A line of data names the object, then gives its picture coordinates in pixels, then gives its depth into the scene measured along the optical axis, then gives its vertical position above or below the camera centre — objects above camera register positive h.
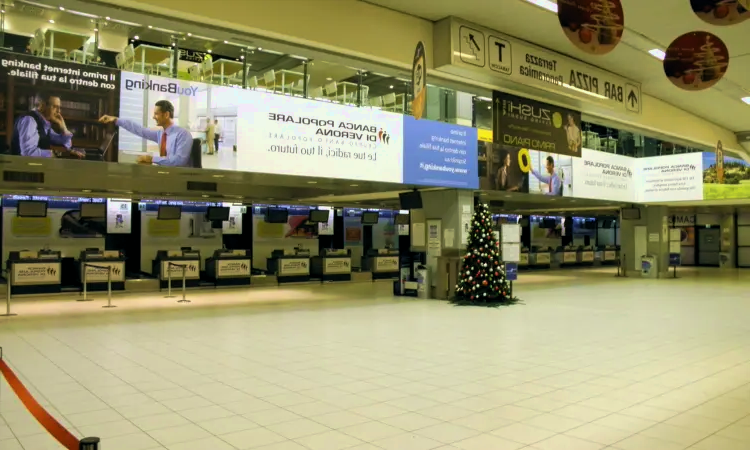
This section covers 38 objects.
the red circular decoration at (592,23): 3.97 +1.54
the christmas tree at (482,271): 12.27 -0.84
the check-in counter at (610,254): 29.61 -1.12
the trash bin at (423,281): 13.55 -1.17
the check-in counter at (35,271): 13.81 -1.00
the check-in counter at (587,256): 28.09 -1.14
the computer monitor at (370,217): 21.78 +0.61
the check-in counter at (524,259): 25.00 -1.16
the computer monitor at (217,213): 17.64 +0.61
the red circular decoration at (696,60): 4.73 +1.50
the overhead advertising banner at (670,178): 17.73 +1.83
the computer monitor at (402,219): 18.70 +0.47
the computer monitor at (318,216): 20.41 +0.62
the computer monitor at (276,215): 19.20 +0.60
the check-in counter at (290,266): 18.17 -1.11
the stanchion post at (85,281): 13.18 -1.23
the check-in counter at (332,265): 18.98 -1.13
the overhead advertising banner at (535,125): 7.54 +1.55
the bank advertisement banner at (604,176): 16.75 +1.81
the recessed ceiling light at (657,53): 7.22 +2.38
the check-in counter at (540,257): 25.45 -1.11
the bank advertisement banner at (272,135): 8.91 +1.78
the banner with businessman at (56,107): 7.89 +1.85
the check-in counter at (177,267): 15.73 -1.01
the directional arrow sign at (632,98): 8.31 +2.05
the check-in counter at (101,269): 14.65 -1.00
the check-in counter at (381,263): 20.34 -1.12
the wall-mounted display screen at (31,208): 14.89 +0.63
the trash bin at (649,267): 19.92 -1.20
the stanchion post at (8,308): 10.13 -1.44
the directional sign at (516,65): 6.09 +2.04
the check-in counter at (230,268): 16.72 -1.07
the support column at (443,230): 13.13 +0.07
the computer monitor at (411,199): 13.49 +0.82
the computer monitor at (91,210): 15.94 +0.64
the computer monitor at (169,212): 16.84 +0.61
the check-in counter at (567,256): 26.89 -1.10
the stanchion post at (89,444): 2.06 -0.79
